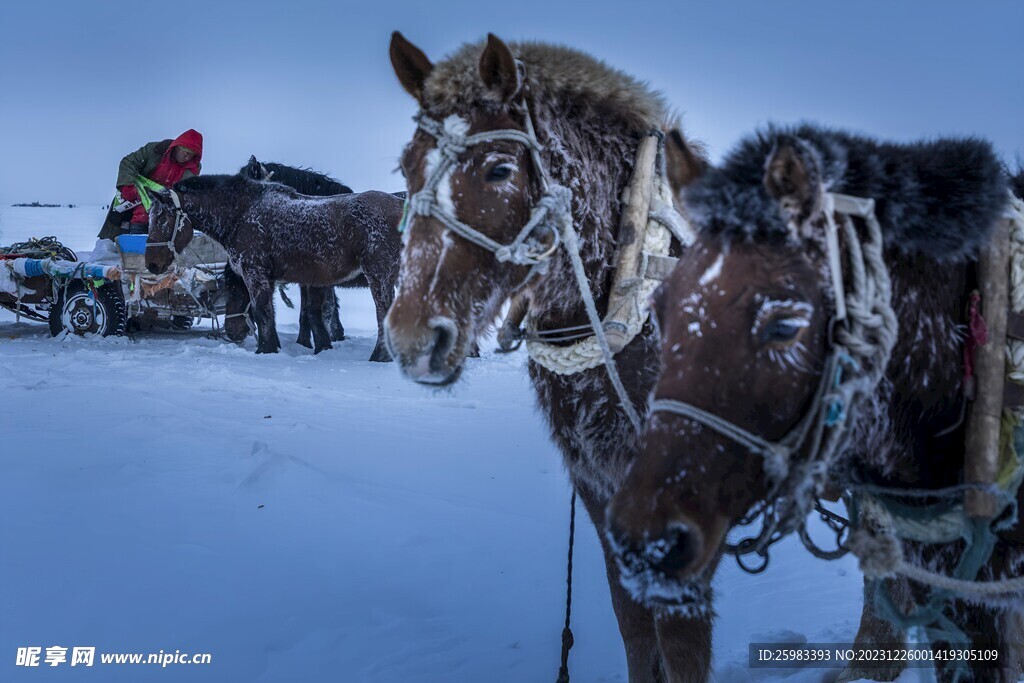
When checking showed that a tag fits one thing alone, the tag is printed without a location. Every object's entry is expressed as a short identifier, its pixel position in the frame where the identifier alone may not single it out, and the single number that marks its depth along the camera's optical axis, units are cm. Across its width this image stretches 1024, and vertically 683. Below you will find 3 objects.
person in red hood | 1045
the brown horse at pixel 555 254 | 221
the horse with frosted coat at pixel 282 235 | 891
